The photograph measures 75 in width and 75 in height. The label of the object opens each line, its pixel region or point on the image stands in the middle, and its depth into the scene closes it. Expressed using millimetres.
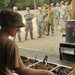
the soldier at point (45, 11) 12062
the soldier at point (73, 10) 6380
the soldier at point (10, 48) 1576
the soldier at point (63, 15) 12995
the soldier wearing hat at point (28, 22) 10505
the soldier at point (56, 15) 13627
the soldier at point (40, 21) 11211
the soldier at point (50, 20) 12116
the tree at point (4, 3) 18425
